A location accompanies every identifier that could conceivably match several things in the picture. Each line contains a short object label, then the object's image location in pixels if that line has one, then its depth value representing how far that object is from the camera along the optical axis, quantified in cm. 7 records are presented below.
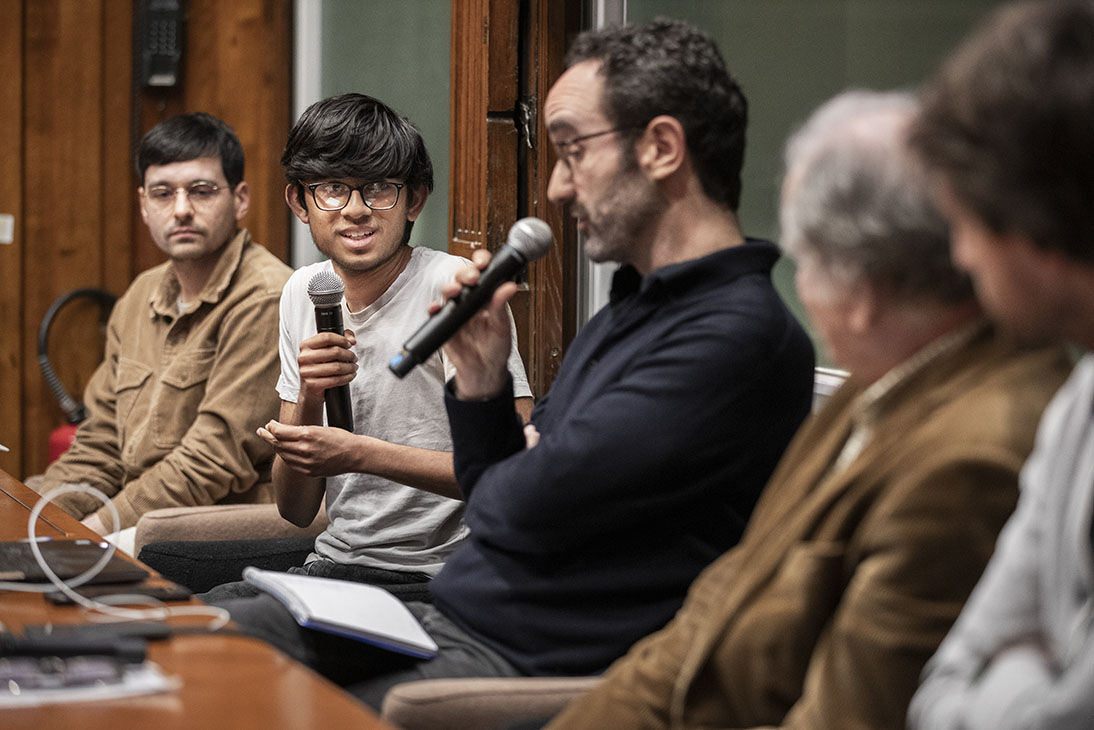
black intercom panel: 755
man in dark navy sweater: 539
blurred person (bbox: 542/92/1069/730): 446
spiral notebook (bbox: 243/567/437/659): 538
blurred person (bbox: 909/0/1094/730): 371
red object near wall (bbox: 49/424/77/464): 723
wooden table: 479
